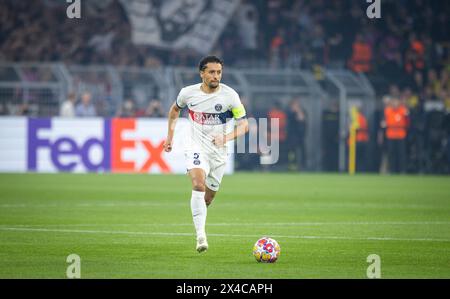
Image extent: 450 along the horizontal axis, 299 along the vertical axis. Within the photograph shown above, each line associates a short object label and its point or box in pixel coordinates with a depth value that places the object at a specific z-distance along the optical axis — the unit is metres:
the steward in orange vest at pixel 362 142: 31.70
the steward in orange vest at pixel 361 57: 33.50
